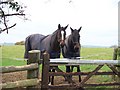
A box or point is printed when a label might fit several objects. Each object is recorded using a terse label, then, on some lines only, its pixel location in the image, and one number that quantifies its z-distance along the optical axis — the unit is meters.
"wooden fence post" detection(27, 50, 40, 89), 4.57
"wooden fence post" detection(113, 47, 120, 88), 7.50
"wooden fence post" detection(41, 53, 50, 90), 4.80
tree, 6.92
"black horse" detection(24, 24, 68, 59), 7.23
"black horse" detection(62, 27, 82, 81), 7.20
